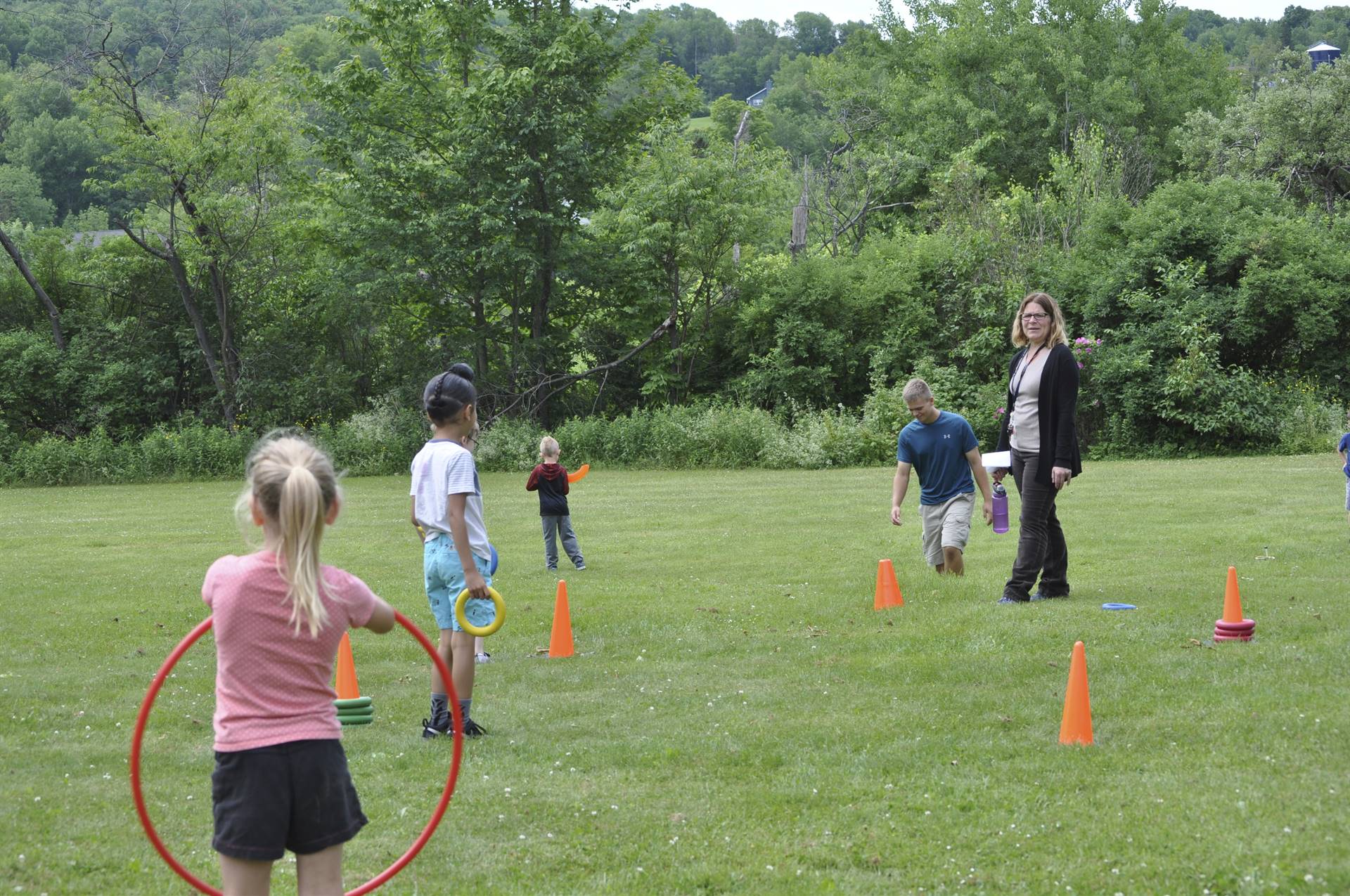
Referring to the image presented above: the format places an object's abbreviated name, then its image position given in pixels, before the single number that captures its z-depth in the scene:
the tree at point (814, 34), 123.50
